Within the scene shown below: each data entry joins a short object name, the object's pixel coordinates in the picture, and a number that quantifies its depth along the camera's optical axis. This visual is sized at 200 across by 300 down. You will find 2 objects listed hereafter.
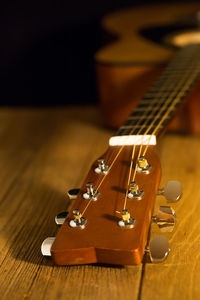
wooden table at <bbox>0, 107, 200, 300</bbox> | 0.57
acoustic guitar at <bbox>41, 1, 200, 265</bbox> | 0.54
